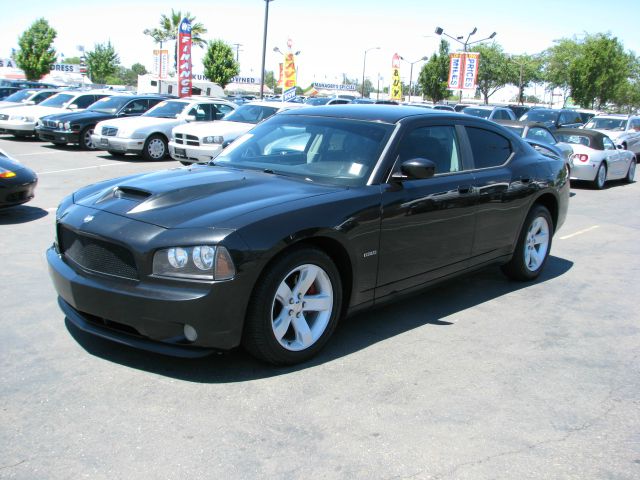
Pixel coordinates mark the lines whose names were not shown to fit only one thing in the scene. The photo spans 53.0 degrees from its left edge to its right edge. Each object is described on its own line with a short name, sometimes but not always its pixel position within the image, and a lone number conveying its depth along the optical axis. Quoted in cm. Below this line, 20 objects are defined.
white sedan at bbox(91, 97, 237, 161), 1595
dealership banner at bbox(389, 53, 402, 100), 4341
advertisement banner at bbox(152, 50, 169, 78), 4841
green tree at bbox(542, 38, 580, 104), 7394
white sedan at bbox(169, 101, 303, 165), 1438
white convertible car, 1466
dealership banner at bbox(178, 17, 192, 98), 2789
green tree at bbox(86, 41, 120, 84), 8056
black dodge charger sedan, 362
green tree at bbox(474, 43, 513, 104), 8531
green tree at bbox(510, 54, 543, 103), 8350
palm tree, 6291
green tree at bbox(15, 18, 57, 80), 5450
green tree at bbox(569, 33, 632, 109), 5091
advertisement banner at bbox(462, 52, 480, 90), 3884
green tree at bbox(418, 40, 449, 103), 6172
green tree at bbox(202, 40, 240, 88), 5709
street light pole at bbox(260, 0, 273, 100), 2747
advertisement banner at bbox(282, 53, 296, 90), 2906
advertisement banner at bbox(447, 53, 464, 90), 3947
